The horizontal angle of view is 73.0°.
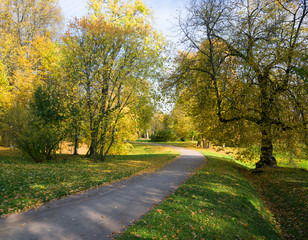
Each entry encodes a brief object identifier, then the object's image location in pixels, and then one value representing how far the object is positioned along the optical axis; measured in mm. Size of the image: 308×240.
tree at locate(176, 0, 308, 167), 11773
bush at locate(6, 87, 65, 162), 13492
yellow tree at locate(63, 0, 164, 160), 15078
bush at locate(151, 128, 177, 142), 48500
